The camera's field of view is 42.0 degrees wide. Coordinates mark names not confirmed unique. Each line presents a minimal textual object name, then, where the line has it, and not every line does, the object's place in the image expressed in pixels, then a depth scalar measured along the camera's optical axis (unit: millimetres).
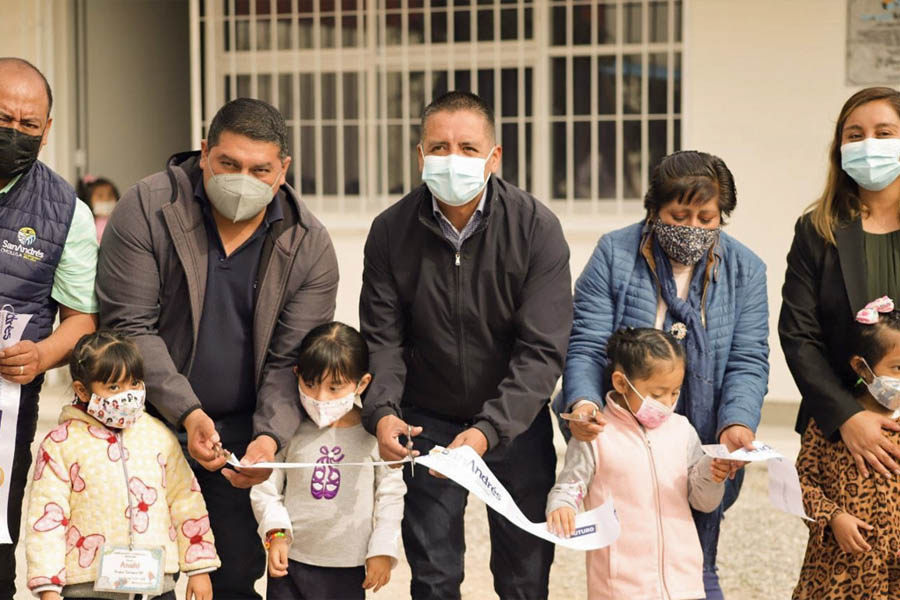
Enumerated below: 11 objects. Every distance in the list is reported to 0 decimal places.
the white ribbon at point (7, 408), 3535
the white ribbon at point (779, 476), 3479
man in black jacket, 3559
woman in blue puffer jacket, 3670
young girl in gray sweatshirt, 3557
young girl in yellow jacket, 3273
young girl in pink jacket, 3570
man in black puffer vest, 3488
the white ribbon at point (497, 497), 3322
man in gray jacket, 3496
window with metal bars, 7875
